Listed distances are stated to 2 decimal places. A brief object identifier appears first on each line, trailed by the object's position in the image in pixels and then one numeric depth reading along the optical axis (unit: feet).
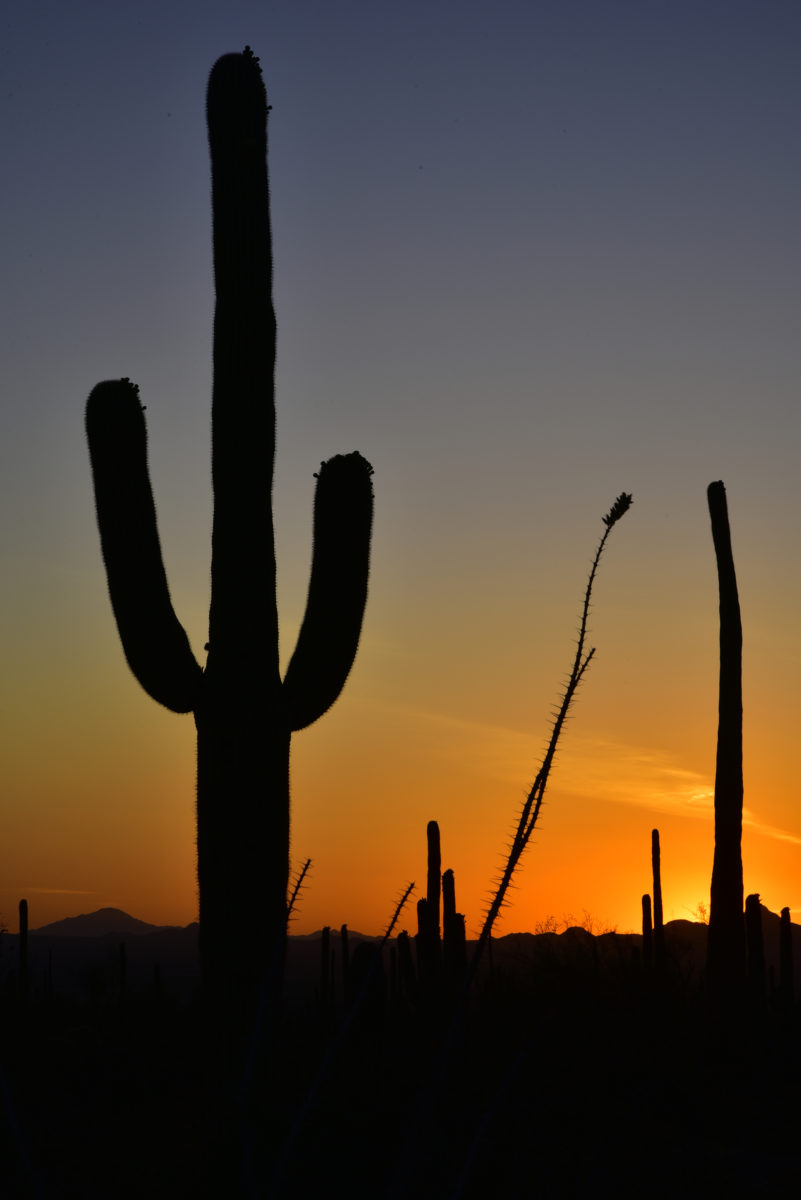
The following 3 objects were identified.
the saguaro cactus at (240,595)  29.58
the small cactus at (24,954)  58.34
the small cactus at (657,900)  53.62
